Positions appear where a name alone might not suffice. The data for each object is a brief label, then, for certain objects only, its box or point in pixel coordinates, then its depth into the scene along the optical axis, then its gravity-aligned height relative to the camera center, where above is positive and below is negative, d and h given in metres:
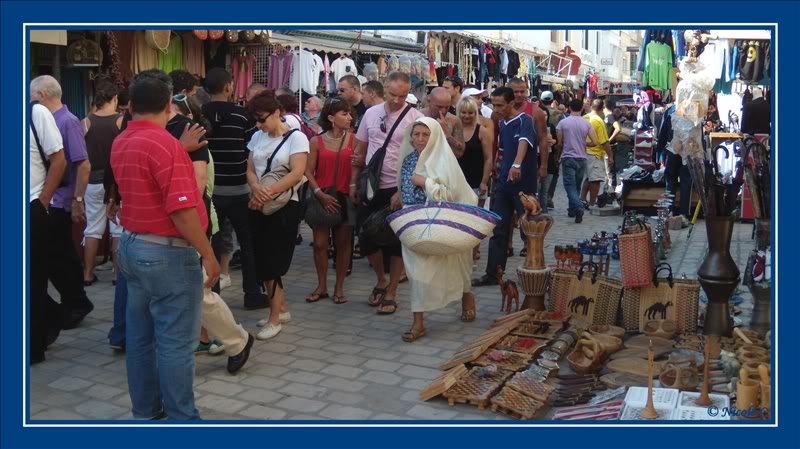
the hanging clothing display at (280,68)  10.45 +1.86
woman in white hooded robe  5.52 +0.15
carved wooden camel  6.26 -0.58
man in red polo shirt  3.55 -0.12
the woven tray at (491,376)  4.65 -0.91
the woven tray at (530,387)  4.38 -0.93
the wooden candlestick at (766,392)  3.82 -0.82
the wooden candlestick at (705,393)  4.15 -0.90
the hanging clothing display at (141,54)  8.85 +1.73
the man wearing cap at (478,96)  8.57 +1.31
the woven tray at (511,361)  4.90 -0.88
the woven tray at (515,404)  4.21 -0.98
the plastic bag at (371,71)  11.89 +2.08
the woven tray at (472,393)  4.36 -0.95
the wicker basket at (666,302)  5.64 -0.60
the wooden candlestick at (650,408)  3.96 -0.93
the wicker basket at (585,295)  5.88 -0.58
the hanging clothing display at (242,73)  10.30 +1.78
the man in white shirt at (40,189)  4.87 +0.15
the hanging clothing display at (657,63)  12.85 +2.37
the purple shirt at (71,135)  5.32 +0.52
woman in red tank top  6.41 +0.36
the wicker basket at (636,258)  5.62 -0.29
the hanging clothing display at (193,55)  9.59 +1.87
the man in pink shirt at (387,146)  6.32 +0.54
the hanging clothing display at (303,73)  10.58 +1.83
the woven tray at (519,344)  5.23 -0.83
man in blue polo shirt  7.20 +0.38
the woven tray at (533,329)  5.55 -0.78
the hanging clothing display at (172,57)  9.26 +1.79
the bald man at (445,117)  6.95 +0.86
